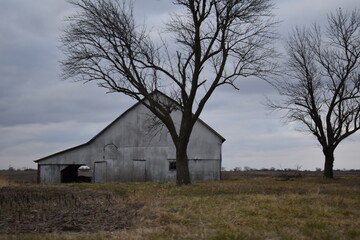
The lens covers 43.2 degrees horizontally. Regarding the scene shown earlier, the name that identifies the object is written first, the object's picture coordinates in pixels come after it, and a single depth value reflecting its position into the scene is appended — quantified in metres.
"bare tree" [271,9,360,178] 38.22
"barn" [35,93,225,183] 37.75
